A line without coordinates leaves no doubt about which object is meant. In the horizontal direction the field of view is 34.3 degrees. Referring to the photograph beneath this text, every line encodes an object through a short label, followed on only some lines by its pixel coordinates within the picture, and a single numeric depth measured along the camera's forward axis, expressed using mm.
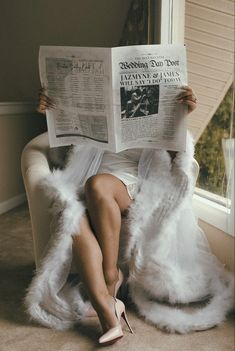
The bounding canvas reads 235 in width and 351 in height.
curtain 1857
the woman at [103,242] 1129
